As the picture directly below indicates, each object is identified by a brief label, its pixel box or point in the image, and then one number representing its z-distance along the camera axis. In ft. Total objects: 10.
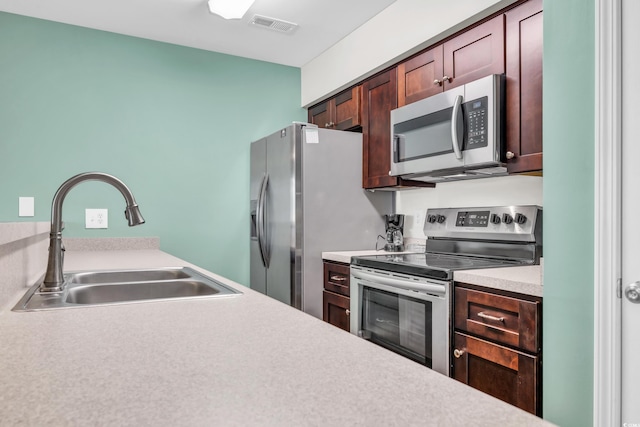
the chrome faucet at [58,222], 4.04
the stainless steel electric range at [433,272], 6.25
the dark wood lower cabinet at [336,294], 8.59
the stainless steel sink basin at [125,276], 5.19
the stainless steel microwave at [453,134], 6.54
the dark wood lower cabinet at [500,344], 4.98
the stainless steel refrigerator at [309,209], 9.08
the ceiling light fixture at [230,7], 8.23
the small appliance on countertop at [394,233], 9.46
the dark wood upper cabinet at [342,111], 10.07
